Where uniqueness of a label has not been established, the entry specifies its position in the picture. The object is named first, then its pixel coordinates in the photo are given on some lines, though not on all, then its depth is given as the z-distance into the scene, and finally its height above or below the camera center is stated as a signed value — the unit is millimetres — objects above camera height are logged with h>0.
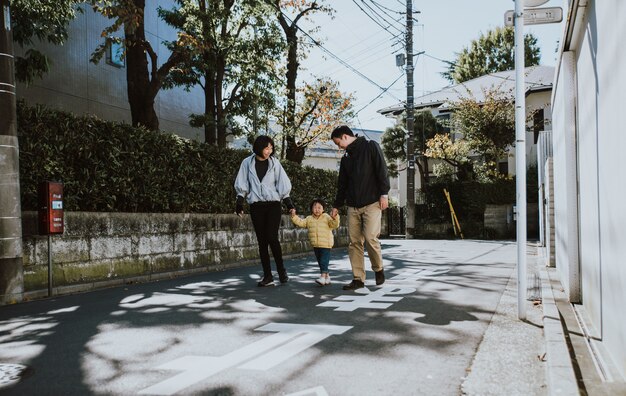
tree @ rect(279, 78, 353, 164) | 19266 +3572
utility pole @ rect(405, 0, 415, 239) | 23875 +1625
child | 7047 -399
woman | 6855 +108
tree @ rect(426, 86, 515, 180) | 24891 +3036
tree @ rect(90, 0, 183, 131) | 11984 +2838
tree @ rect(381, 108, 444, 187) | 29234 +3444
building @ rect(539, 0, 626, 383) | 2629 +158
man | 6266 +60
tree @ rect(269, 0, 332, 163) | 18516 +4949
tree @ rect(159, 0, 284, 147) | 11914 +3404
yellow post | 24747 -967
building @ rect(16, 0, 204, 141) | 13523 +3514
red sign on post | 6387 -34
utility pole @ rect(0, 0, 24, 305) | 5926 +218
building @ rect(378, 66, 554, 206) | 26938 +5411
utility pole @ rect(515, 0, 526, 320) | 4383 +416
